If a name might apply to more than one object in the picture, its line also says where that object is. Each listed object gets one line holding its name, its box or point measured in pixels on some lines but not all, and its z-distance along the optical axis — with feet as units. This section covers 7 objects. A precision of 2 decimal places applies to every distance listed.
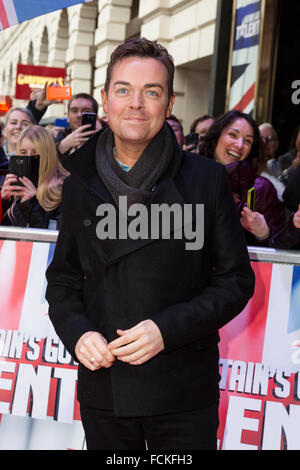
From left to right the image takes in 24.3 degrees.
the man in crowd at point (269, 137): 21.05
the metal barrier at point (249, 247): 9.93
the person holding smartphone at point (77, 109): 19.75
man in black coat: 6.39
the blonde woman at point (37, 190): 13.00
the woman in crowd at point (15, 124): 18.92
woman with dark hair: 11.44
